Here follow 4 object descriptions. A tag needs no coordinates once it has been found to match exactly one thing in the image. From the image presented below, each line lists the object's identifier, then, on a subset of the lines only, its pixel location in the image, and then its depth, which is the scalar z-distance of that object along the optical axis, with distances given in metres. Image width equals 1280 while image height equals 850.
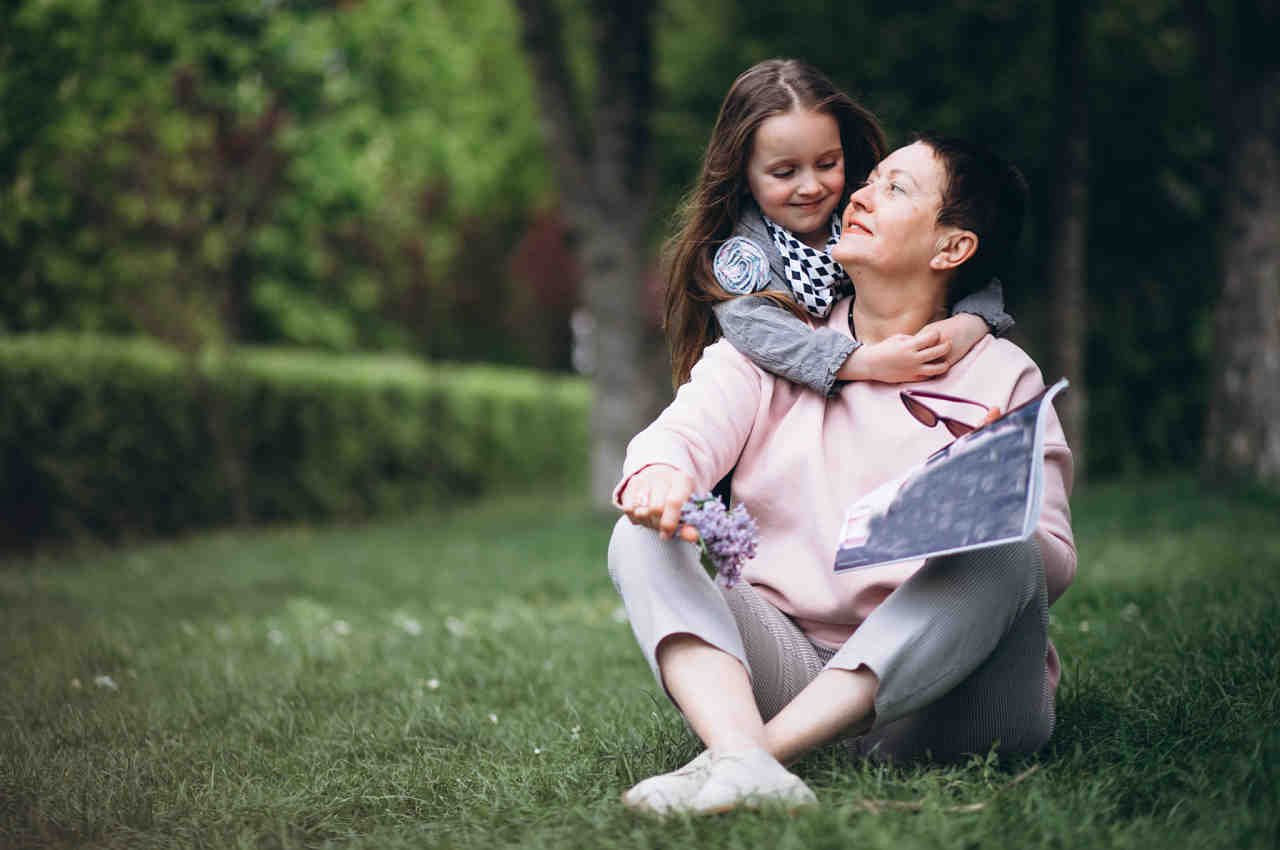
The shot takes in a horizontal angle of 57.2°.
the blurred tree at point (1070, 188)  10.45
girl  2.55
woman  2.20
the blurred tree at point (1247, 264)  8.02
